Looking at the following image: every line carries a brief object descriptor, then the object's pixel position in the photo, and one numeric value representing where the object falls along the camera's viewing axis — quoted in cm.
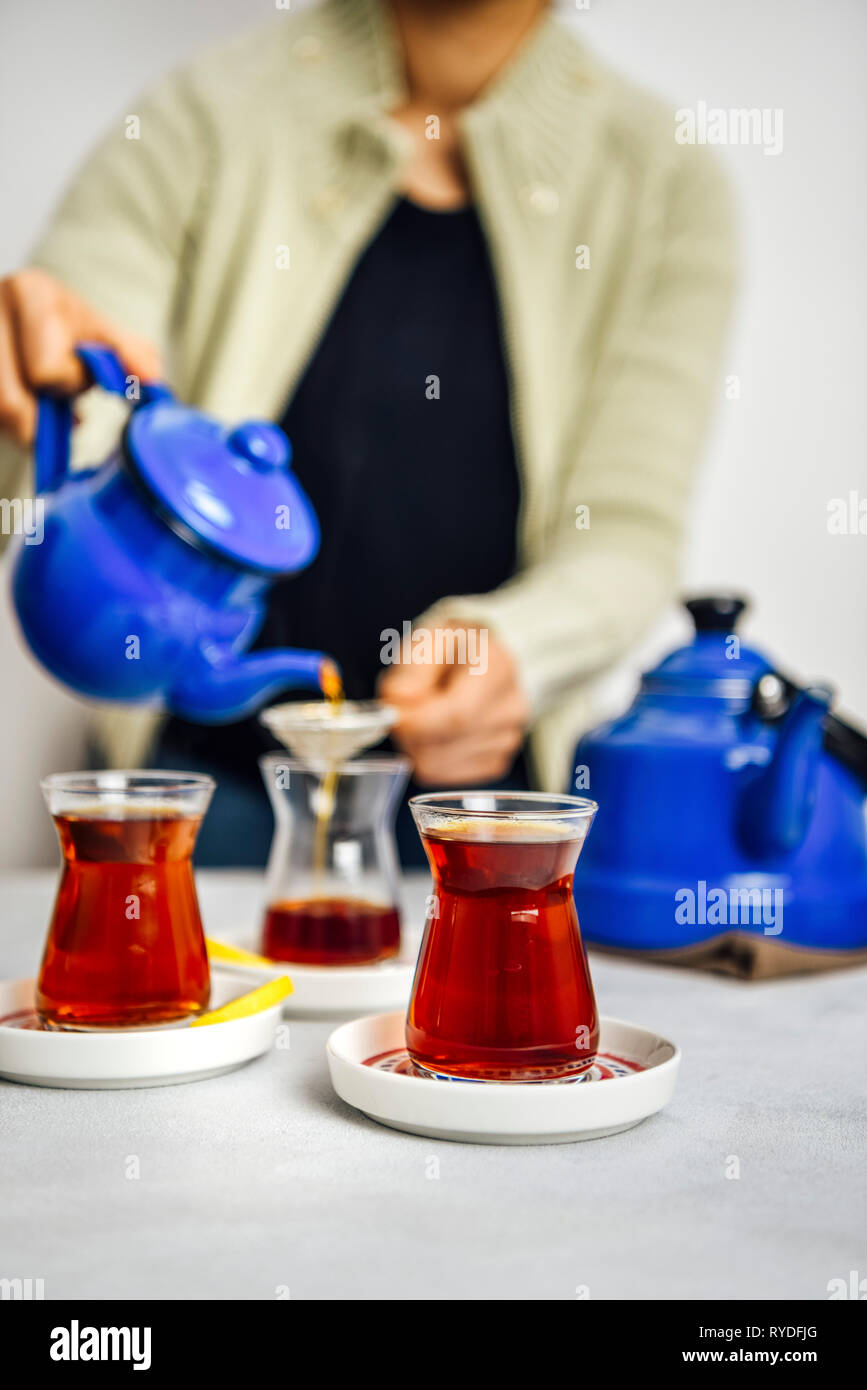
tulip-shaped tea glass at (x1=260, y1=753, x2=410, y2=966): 96
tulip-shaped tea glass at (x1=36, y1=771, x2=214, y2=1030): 73
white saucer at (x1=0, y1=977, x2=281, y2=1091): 68
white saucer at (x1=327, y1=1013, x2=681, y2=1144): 61
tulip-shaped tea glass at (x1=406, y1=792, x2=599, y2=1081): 65
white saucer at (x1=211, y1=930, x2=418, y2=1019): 87
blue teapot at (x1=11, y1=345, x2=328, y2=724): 97
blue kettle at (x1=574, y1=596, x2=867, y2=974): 108
